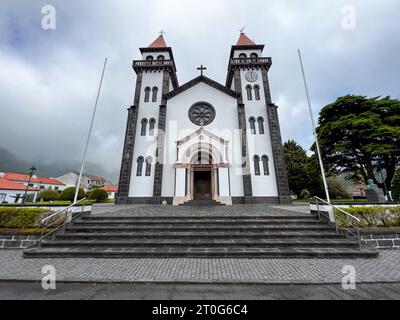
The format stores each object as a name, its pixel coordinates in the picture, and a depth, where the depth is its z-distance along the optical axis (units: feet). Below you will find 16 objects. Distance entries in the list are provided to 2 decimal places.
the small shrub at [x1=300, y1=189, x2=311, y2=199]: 88.98
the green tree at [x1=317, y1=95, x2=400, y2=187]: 53.62
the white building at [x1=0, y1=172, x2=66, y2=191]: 170.19
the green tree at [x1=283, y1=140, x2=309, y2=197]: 85.76
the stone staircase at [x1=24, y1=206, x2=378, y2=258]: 17.57
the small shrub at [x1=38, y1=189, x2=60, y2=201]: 76.54
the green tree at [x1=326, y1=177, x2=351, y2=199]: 86.48
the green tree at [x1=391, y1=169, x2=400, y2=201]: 39.11
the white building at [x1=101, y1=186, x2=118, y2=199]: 194.61
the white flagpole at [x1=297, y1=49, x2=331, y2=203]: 34.31
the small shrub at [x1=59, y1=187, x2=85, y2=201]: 61.34
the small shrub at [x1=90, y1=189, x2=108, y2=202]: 73.61
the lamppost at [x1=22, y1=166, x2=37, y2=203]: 84.63
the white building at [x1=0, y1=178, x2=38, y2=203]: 125.80
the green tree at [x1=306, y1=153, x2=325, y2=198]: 69.15
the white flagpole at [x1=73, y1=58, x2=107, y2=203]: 31.52
